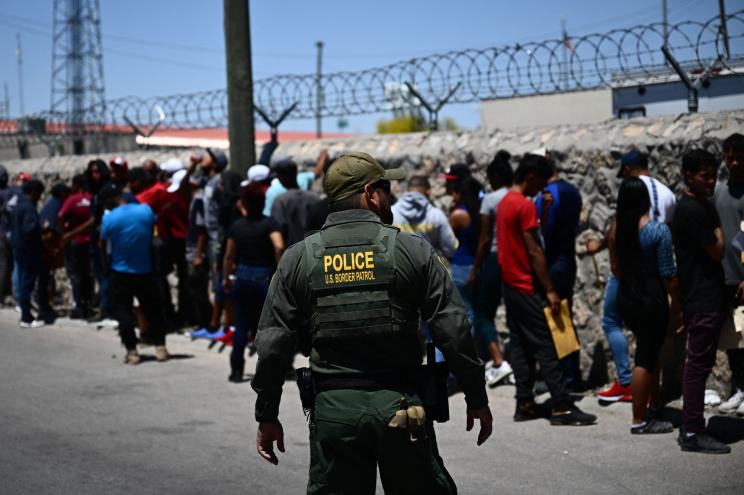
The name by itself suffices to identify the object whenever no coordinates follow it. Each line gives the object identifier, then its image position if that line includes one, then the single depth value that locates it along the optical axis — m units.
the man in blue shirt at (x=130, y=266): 9.70
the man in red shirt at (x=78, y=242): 12.09
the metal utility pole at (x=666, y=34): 8.12
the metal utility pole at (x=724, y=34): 7.78
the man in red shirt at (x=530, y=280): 7.04
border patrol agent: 3.70
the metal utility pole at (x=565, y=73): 8.61
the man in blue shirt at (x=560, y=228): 7.66
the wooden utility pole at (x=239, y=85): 10.34
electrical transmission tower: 52.88
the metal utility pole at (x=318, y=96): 10.97
